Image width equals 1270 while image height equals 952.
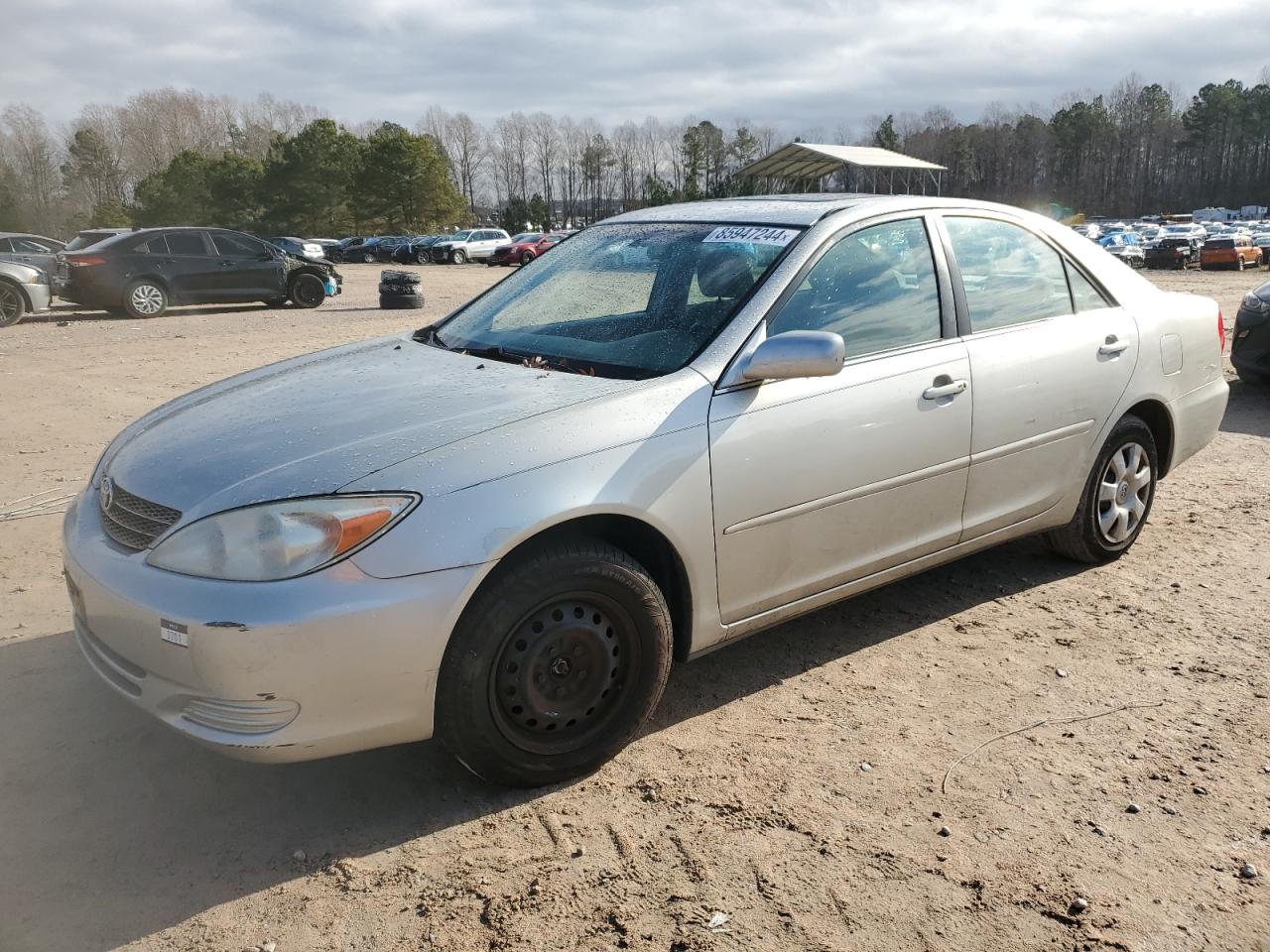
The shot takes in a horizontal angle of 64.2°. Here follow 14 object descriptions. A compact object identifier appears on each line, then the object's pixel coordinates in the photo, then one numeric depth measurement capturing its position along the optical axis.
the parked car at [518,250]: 44.00
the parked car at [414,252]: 49.97
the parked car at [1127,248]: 41.12
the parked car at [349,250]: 53.84
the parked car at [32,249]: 18.98
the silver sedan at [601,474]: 2.54
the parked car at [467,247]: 48.44
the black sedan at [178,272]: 17.14
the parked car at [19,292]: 16.09
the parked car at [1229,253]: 36.50
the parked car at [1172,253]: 38.62
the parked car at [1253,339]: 8.78
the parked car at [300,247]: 46.44
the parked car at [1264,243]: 40.40
